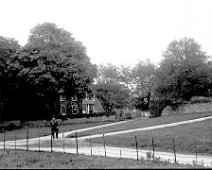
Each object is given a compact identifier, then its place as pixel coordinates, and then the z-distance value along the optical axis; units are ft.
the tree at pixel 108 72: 299.81
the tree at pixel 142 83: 303.89
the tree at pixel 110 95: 274.77
